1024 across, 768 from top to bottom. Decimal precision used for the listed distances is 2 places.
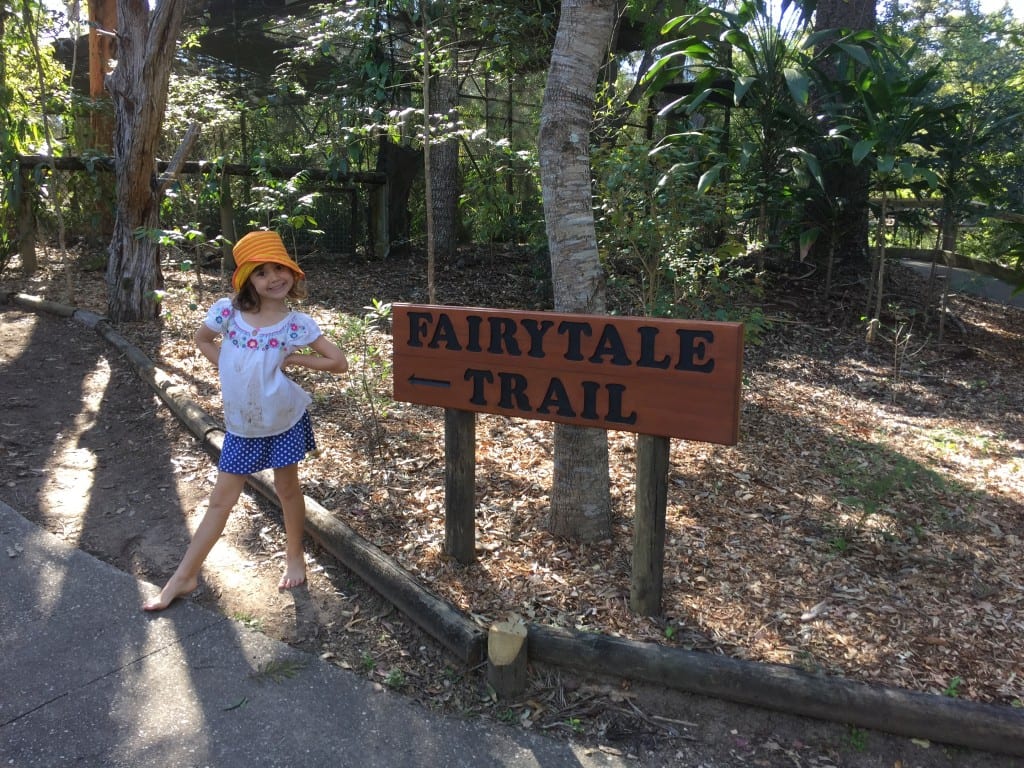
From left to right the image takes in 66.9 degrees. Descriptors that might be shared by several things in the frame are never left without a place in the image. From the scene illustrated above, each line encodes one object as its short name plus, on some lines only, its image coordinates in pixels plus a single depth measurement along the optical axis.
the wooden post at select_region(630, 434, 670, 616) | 2.82
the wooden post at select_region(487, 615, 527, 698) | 2.66
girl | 3.03
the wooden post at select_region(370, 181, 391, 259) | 11.46
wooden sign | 2.58
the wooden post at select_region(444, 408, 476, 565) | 3.27
